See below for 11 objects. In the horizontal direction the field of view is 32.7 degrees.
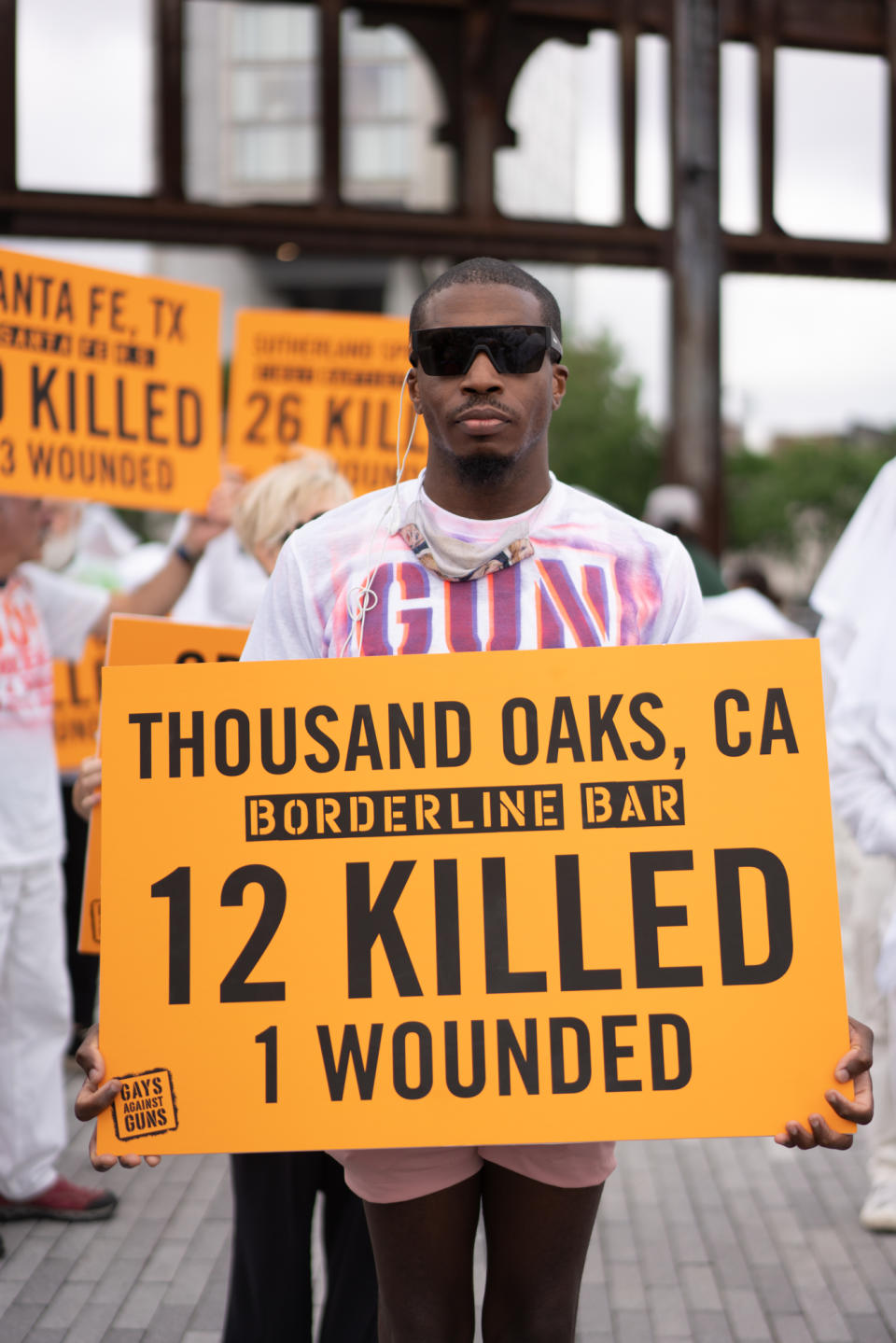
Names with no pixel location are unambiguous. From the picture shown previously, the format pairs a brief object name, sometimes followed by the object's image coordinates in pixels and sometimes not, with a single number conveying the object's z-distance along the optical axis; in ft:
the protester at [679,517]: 18.32
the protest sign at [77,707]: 19.97
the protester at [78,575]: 20.20
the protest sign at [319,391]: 19.48
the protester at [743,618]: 16.48
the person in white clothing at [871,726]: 12.50
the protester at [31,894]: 14.24
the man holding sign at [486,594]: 6.94
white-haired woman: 9.71
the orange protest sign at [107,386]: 14.75
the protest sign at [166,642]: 11.24
